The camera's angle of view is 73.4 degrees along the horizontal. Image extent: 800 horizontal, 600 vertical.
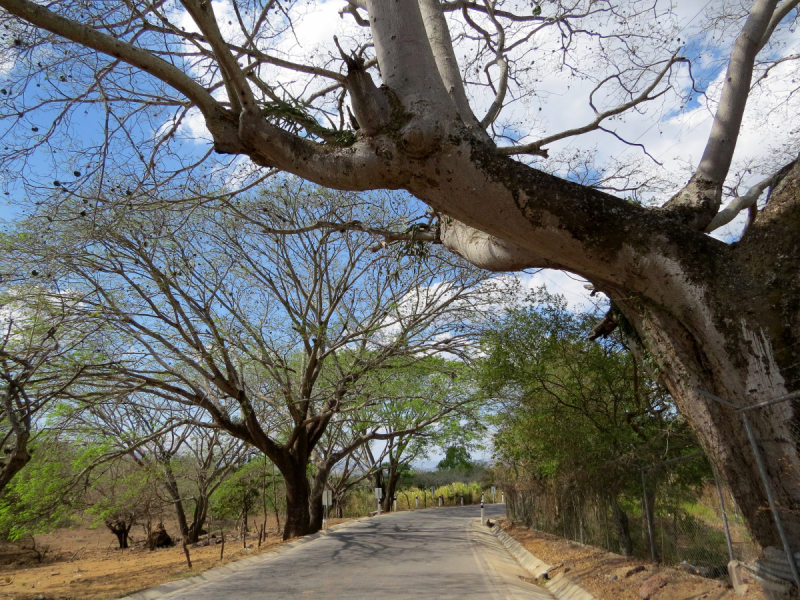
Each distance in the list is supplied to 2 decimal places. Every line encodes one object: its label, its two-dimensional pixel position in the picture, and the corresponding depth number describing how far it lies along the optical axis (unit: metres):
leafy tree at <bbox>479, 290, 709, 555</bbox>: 8.85
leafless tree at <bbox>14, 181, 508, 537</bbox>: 11.11
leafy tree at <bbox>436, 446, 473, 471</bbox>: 24.24
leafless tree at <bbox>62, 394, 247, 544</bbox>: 12.42
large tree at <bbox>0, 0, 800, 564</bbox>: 3.60
